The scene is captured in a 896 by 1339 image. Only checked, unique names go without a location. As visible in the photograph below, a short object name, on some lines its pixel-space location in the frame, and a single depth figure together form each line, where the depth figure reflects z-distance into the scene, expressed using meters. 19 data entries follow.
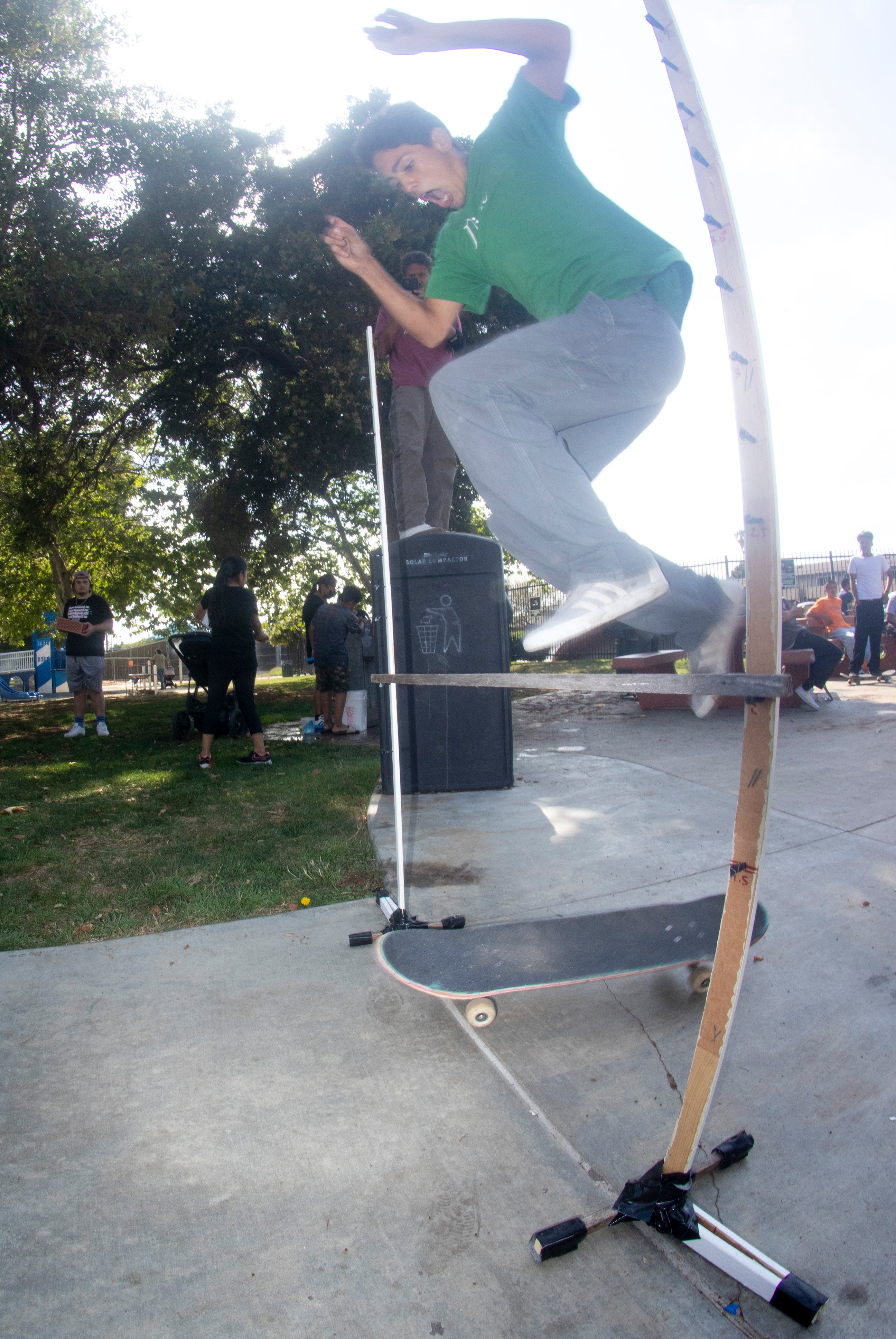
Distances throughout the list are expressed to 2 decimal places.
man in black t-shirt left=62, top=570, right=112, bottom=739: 9.05
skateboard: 2.14
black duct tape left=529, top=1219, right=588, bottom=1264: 1.43
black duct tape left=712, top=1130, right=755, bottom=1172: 1.65
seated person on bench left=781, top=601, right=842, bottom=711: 8.15
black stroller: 8.79
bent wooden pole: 1.42
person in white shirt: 10.35
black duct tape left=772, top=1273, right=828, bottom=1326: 1.28
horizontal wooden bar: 1.36
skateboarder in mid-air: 2.08
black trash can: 5.52
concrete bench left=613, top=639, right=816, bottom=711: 6.95
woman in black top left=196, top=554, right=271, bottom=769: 7.09
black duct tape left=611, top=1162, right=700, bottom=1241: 1.44
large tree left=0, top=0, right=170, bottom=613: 9.09
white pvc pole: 2.95
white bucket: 9.66
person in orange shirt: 11.27
